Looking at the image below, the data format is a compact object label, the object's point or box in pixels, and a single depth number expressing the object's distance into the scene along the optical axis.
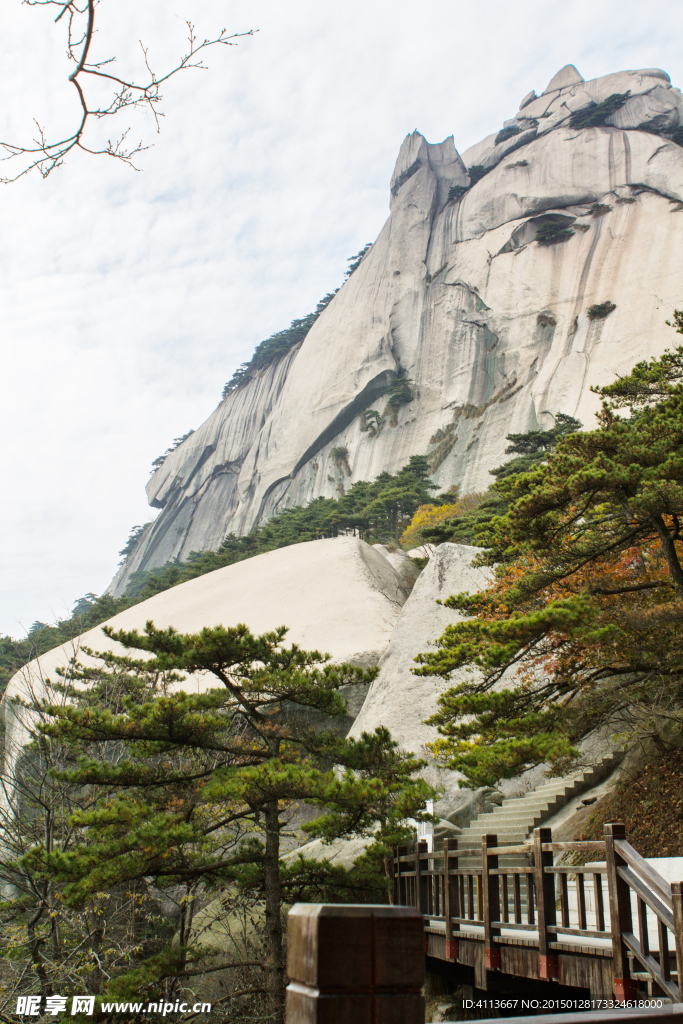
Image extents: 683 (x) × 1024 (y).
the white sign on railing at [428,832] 10.28
